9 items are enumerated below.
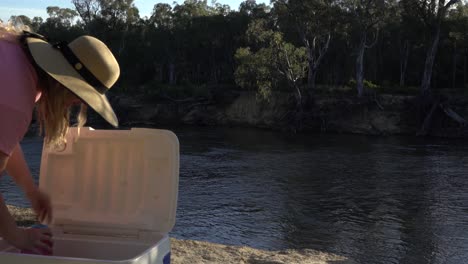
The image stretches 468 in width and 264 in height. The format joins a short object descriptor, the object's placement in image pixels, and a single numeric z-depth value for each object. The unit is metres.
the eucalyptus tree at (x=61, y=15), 66.06
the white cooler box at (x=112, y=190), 2.60
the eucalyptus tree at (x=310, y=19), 38.16
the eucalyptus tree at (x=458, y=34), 37.84
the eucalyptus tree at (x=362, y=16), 37.03
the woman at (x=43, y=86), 1.88
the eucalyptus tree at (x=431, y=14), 37.91
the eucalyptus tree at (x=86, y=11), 56.97
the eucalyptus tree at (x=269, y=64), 35.72
